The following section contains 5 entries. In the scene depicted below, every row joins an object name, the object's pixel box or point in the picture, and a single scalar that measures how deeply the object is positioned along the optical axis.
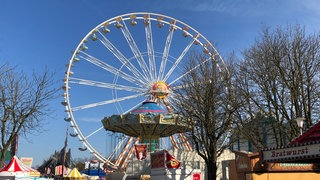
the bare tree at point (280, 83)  12.64
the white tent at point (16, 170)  12.23
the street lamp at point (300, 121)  9.98
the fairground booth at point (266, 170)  12.62
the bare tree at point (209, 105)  13.80
